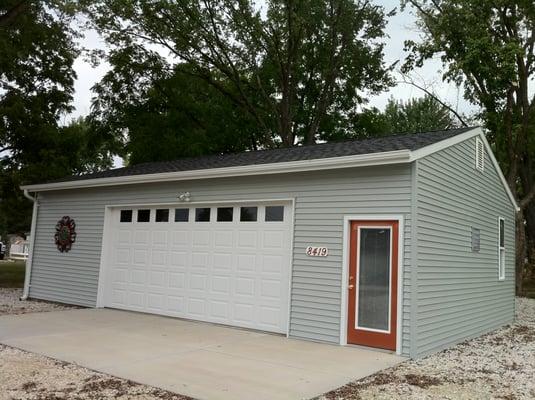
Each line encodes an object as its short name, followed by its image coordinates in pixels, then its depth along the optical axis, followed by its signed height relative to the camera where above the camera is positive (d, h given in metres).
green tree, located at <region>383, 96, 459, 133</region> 25.72 +7.71
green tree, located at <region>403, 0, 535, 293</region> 15.45 +6.64
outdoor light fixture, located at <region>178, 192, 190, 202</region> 9.26 +0.98
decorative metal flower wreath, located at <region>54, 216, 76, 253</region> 11.19 +0.22
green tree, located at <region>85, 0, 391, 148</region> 17.45 +7.61
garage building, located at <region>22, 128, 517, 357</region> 6.89 +0.24
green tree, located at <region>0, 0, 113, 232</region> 15.57 +4.85
